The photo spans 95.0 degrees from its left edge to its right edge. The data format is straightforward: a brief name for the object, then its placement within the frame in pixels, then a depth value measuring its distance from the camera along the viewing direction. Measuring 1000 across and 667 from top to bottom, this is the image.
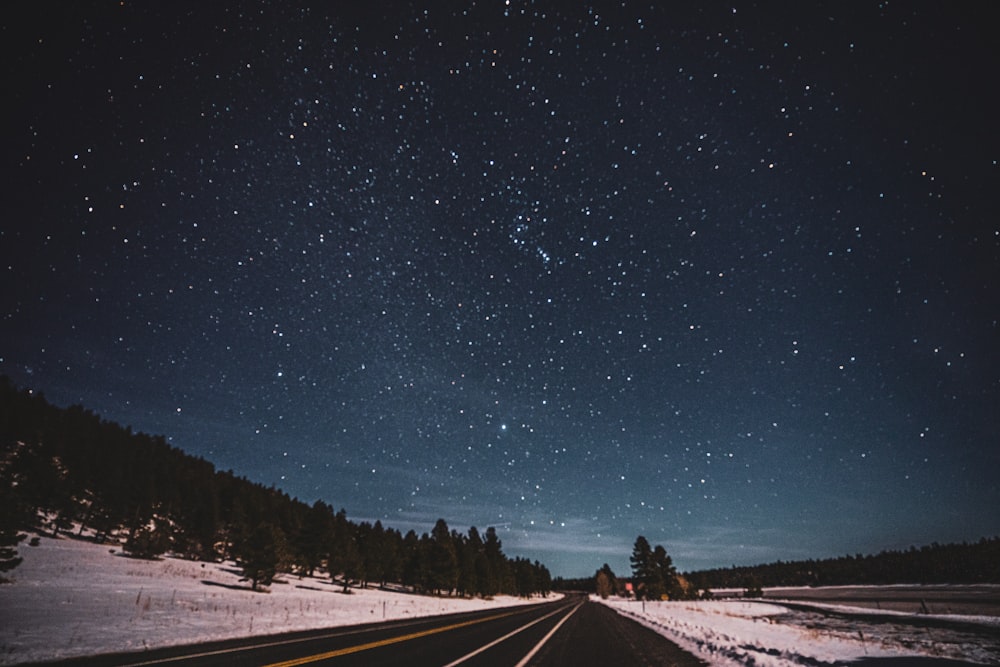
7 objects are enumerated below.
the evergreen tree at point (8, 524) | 20.30
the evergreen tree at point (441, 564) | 74.31
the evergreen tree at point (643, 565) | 89.56
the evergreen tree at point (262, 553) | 49.91
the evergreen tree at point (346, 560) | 67.50
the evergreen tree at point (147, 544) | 55.10
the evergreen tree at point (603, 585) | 170.89
